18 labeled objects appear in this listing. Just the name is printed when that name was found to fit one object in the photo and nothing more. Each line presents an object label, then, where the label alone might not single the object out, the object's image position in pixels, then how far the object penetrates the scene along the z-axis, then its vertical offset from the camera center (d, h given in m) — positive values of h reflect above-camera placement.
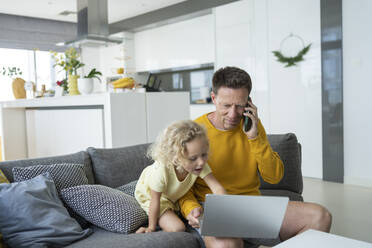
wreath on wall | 4.41 +0.57
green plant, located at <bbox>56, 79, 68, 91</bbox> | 4.12 +0.25
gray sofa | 1.48 -0.42
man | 1.53 -0.28
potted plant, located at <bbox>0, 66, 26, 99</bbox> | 4.82 +0.26
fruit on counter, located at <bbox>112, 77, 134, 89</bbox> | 3.23 +0.19
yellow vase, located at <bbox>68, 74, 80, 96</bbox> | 3.77 +0.22
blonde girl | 1.52 -0.31
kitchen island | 3.04 -0.16
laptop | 1.16 -0.40
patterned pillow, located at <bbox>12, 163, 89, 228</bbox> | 1.67 -0.34
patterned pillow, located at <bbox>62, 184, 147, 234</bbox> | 1.62 -0.50
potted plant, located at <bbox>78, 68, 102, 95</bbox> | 3.55 +0.20
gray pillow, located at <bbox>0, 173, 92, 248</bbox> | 1.41 -0.48
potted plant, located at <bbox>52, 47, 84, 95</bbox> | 3.78 +0.42
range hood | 4.72 +1.19
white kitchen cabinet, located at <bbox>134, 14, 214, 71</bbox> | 5.70 +1.03
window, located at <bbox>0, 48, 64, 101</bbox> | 6.91 +0.83
